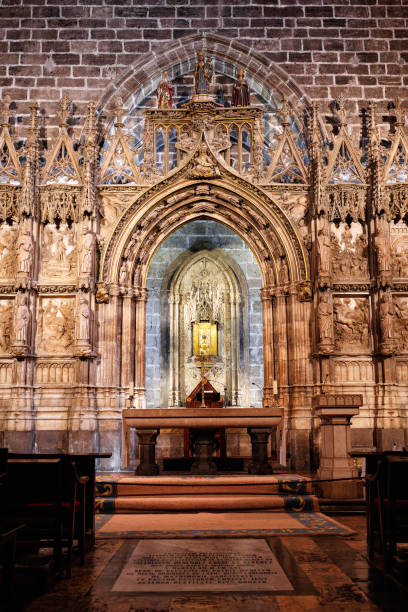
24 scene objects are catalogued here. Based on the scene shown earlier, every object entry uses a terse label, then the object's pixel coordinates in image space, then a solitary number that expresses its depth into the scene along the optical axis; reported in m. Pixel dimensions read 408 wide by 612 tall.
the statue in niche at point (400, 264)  13.08
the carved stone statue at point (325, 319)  12.38
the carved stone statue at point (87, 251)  12.65
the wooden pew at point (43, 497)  5.77
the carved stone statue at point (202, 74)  13.98
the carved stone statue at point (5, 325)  12.73
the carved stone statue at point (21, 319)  12.34
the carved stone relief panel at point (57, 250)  13.06
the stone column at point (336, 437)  9.14
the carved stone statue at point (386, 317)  12.46
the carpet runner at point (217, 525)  7.25
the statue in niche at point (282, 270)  13.39
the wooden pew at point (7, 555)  4.53
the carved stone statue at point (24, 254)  12.58
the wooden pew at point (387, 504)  5.56
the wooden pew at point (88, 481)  6.72
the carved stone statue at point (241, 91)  14.34
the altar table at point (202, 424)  10.58
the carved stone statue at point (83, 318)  12.34
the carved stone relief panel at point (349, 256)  13.09
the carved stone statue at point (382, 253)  12.67
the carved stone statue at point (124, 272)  13.35
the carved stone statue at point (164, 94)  14.24
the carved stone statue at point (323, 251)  12.66
